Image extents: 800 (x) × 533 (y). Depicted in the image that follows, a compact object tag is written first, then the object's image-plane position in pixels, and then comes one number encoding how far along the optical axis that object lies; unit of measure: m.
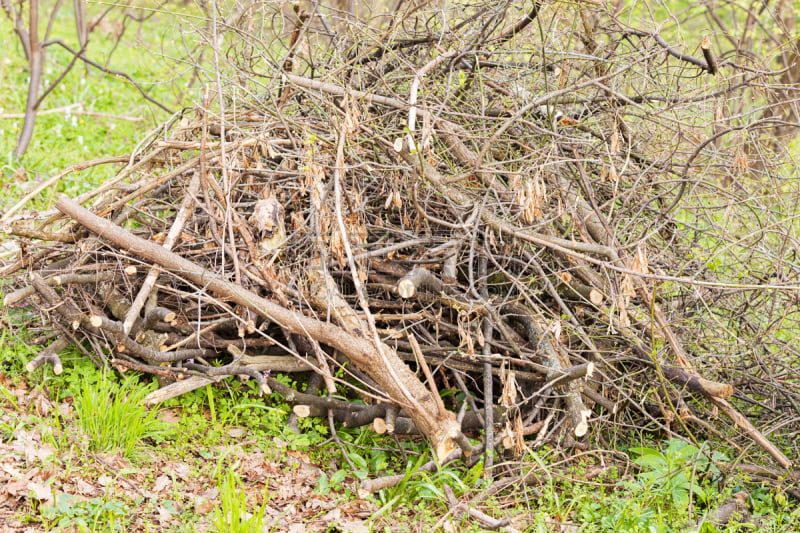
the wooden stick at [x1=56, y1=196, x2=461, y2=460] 3.31
